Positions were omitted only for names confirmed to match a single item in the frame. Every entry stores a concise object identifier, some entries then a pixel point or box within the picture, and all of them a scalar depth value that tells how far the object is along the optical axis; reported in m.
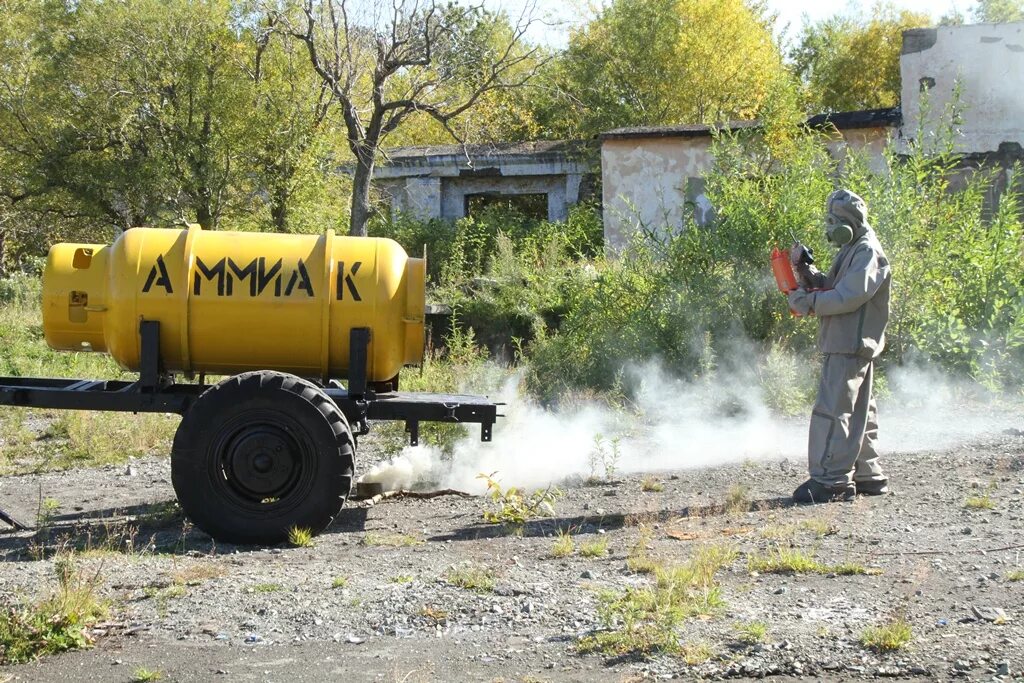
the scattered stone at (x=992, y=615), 5.36
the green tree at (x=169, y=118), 21.16
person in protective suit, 7.70
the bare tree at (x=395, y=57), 20.56
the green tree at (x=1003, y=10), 46.72
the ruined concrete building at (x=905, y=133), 21.03
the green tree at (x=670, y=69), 34.25
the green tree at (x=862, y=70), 39.25
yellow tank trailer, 7.13
